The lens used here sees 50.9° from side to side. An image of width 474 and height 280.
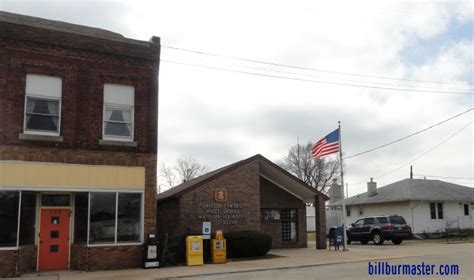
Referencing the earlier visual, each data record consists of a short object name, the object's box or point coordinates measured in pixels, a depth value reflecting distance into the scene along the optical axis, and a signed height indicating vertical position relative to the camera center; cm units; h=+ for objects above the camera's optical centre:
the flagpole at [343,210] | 2499 +29
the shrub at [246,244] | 2112 -119
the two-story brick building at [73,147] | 1684 +248
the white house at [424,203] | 3616 +91
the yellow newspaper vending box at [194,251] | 1905 -132
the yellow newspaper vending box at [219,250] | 1977 -133
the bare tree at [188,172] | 7851 +698
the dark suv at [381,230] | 2919 -85
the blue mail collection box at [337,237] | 2558 -109
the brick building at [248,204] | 2295 +59
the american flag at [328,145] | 2569 +370
